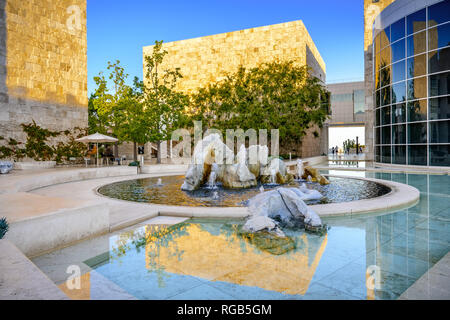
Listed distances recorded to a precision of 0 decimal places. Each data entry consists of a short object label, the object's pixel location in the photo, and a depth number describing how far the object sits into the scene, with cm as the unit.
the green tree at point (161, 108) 2636
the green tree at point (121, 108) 2552
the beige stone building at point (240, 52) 3253
